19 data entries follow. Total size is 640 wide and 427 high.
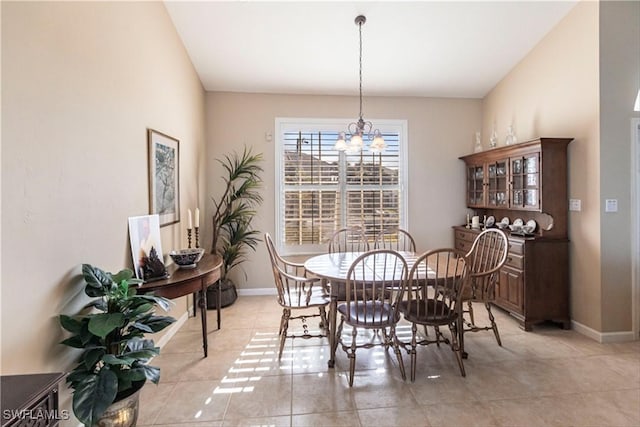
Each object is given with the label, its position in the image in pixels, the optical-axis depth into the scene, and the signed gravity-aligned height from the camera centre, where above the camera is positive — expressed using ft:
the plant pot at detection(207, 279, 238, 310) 12.51 -3.28
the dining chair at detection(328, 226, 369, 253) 14.06 -1.26
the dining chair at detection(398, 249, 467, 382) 7.45 -2.35
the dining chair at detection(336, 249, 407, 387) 7.20 -2.37
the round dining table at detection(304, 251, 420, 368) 7.82 -1.53
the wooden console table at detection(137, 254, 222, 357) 7.29 -1.68
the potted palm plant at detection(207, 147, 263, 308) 12.55 -0.02
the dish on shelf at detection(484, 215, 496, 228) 12.87 -0.39
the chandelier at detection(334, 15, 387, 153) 8.68 +1.98
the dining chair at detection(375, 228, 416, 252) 14.39 -1.34
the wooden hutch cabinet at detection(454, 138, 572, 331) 10.08 -1.09
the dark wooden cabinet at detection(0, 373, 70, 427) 2.97 -1.84
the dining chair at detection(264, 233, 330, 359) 8.51 -2.39
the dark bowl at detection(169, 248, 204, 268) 8.70 -1.23
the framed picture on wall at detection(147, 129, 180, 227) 8.66 +1.12
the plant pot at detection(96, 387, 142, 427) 5.21 -3.37
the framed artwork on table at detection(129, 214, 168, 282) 7.55 -0.91
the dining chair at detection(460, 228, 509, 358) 8.44 -2.08
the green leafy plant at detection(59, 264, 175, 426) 4.54 -2.12
